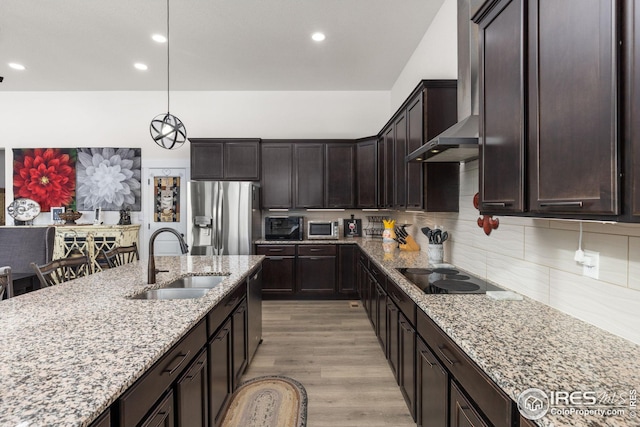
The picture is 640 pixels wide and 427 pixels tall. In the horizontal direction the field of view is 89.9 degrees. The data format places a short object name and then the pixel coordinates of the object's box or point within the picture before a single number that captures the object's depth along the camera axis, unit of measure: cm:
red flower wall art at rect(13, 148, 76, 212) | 512
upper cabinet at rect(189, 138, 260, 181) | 479
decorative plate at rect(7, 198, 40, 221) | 507
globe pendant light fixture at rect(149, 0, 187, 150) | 286
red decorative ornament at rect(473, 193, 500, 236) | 206
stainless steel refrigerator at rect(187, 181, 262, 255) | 445
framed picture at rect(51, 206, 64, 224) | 510
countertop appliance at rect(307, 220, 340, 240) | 496
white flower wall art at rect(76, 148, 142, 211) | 518
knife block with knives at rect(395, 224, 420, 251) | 362
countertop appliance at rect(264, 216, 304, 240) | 492
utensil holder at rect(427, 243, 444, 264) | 268
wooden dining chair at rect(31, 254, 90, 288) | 203
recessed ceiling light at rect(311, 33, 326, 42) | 344
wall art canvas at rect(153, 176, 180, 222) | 523
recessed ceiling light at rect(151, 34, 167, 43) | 351
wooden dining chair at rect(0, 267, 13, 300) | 165
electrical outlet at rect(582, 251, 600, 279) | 130
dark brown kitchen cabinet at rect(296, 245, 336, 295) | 468
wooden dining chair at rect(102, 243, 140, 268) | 268
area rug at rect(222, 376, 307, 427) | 203
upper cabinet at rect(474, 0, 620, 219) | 87
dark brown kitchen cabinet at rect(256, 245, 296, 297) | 465
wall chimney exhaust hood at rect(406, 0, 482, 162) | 185
